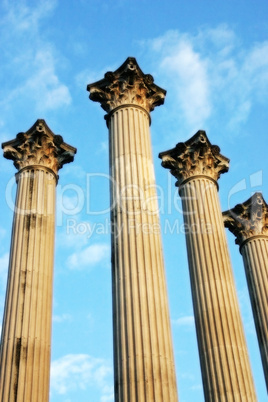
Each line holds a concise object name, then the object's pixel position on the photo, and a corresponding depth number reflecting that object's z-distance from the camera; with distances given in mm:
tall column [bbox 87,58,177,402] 25312
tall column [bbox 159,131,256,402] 30875
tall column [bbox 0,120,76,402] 28109
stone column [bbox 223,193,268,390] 44125
